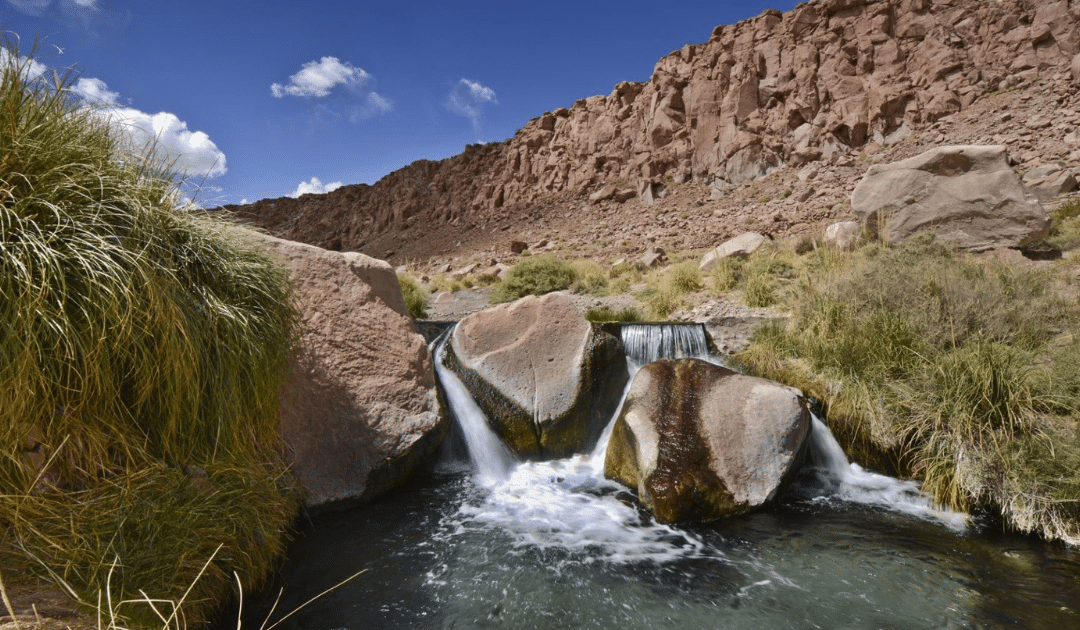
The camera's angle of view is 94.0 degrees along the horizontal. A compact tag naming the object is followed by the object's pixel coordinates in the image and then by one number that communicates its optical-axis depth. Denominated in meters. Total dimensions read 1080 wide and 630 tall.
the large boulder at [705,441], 4.30
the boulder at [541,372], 5.53
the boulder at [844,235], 10.83
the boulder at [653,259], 15.12
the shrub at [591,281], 13.41
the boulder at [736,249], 12.51
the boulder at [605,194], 28.77
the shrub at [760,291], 9.24
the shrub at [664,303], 10.20
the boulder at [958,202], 9.33
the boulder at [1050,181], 12.78
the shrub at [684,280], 10.96
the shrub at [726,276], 10.64
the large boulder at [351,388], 4.16
